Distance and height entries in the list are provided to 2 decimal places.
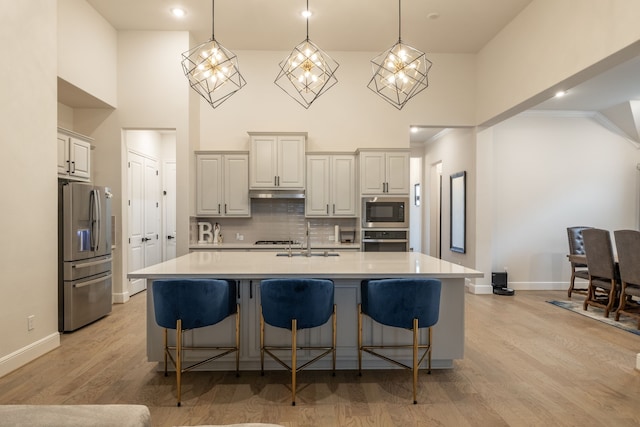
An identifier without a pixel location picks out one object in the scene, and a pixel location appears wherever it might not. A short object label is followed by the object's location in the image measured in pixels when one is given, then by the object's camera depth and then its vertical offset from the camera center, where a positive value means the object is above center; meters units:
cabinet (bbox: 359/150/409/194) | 5.37 +0.55
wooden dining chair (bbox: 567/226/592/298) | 5.57 -0.54
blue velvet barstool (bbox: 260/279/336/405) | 2.42 -0.62
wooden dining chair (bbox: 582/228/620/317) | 4.50 -0.72
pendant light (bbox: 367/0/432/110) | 3.07 +1.22
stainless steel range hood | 5.44 +0.23
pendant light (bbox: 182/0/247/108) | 3.02 +1.19
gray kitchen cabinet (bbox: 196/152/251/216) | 5.42 +0.44
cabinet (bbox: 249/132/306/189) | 5.34 +0.70
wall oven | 5.35 -0.42
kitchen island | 2.89 -0.94
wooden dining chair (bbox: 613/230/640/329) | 4.05 -0.60
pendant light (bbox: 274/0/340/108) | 2.99 +1.24
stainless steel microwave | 5.35 -0.03
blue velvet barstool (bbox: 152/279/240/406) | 2.42 -0.63
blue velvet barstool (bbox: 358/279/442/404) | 2.47 -0.63
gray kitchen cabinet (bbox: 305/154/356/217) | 5.46 +0.36
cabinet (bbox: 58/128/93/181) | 3.98 +0.60
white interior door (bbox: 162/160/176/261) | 7.03 +0.06
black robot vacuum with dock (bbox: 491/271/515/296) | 5.97 -1.14
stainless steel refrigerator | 3.89 -0.49
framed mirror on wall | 6.30 -0.02
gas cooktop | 5.48 -0.49
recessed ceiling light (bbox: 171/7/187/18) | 4.64 +2.50
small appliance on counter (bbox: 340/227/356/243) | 5.76 -0.38
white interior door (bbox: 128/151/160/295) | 5.73 -0.08
